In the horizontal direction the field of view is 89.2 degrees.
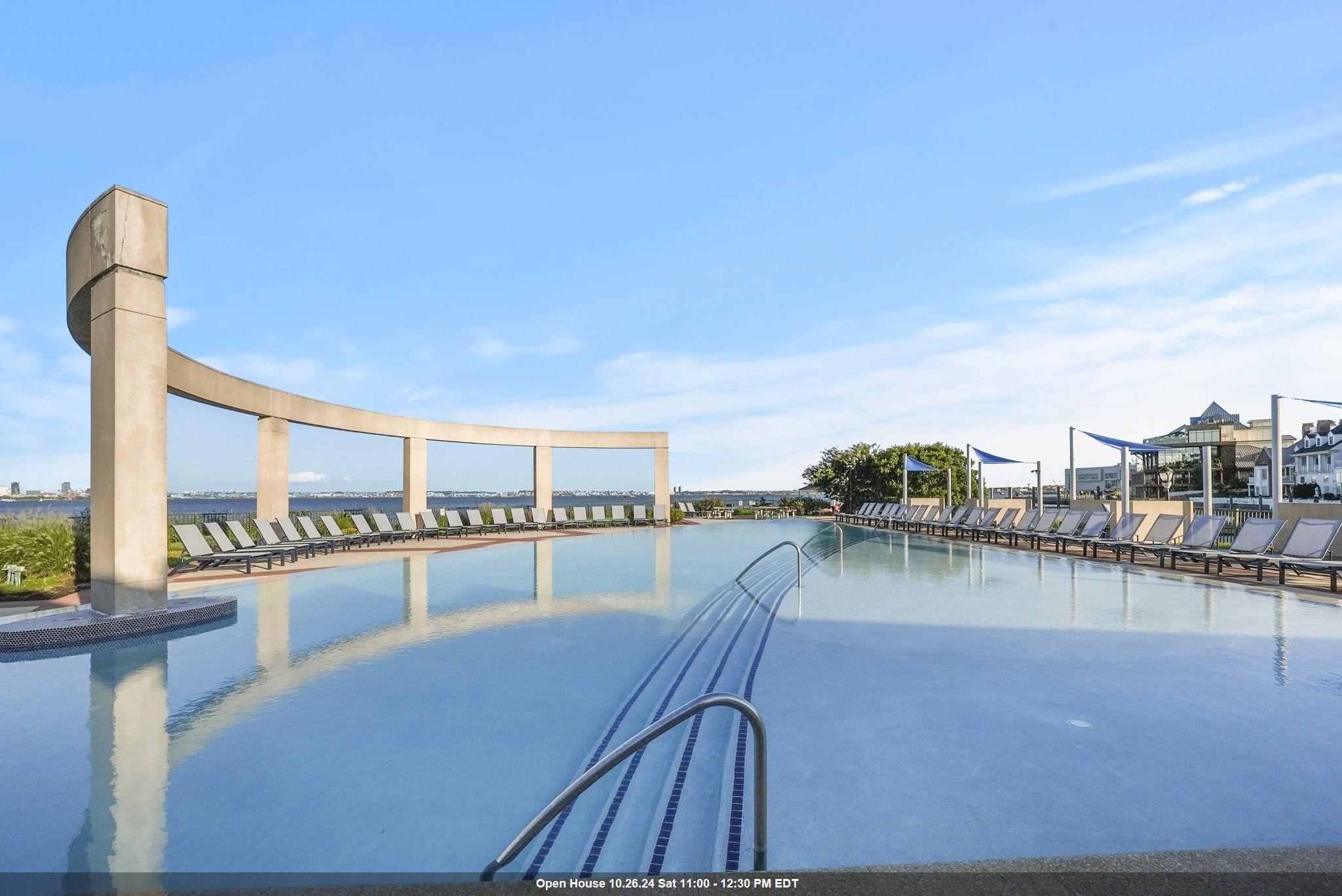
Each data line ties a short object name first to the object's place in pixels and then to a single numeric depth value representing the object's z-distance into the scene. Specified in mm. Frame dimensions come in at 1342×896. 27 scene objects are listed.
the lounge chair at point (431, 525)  17844
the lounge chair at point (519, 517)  20375
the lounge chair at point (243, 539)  11398
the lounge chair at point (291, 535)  12820
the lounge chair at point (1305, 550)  8156
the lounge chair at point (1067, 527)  12953
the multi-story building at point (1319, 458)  52156
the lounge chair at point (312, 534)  13422
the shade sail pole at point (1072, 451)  15438
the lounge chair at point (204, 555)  10117
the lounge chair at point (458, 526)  18641
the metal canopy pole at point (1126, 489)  12352
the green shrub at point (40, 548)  8820
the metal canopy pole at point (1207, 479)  11634
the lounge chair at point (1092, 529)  12242
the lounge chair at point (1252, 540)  9164
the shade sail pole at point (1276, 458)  9602
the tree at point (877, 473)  24625
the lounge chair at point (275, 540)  12016
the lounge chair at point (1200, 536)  9953
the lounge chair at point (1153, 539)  10742
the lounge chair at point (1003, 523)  14836
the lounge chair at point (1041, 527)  13562
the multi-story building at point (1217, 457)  66188
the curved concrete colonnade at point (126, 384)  6391
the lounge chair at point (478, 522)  19297
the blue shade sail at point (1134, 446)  14000
